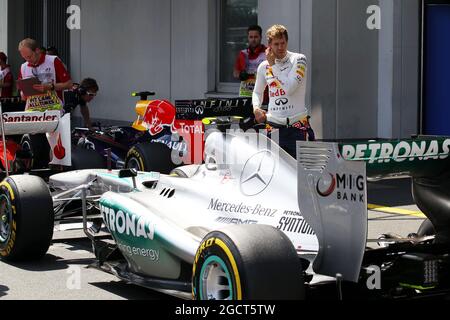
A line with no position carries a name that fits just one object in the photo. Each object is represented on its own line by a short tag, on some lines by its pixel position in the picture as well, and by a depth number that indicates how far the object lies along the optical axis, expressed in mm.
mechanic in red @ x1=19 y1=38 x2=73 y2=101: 11312
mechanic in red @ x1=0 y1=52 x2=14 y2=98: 18719
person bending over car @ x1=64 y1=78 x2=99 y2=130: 12703
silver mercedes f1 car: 4926
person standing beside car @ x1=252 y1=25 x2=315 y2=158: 8695
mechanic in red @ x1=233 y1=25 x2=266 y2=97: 13039
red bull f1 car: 10188
